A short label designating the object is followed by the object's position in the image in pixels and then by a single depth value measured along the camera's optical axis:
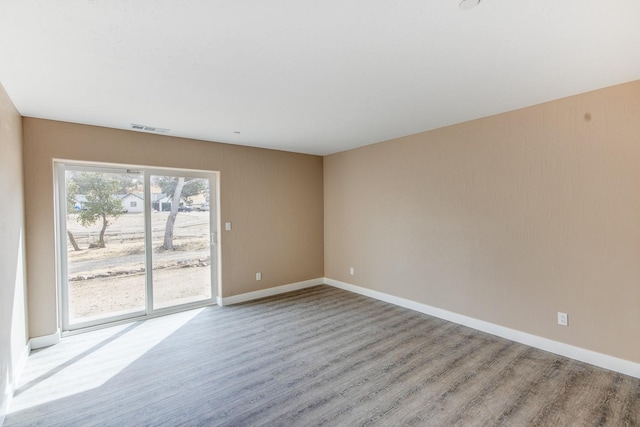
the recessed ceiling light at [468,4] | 1.53
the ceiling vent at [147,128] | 3.66
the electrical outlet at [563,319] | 2.94
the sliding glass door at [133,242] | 3.62
